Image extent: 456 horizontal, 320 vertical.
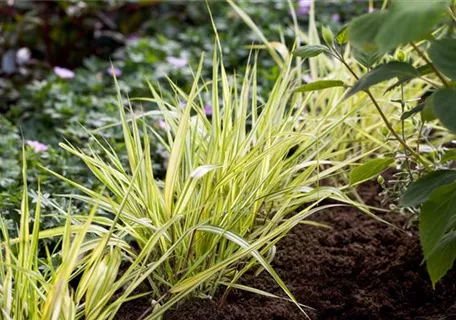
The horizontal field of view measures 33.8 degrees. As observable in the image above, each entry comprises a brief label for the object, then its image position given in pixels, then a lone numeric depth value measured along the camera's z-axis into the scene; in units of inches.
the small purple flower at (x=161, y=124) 82.2
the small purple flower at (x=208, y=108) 91.9
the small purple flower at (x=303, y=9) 121.3
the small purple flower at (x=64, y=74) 106.5
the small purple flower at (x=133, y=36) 127.4
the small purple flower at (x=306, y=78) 89.7
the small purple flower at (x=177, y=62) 106.1
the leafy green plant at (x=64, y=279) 46.0
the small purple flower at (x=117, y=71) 108.3
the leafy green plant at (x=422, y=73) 36.8
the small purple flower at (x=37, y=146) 81.2
